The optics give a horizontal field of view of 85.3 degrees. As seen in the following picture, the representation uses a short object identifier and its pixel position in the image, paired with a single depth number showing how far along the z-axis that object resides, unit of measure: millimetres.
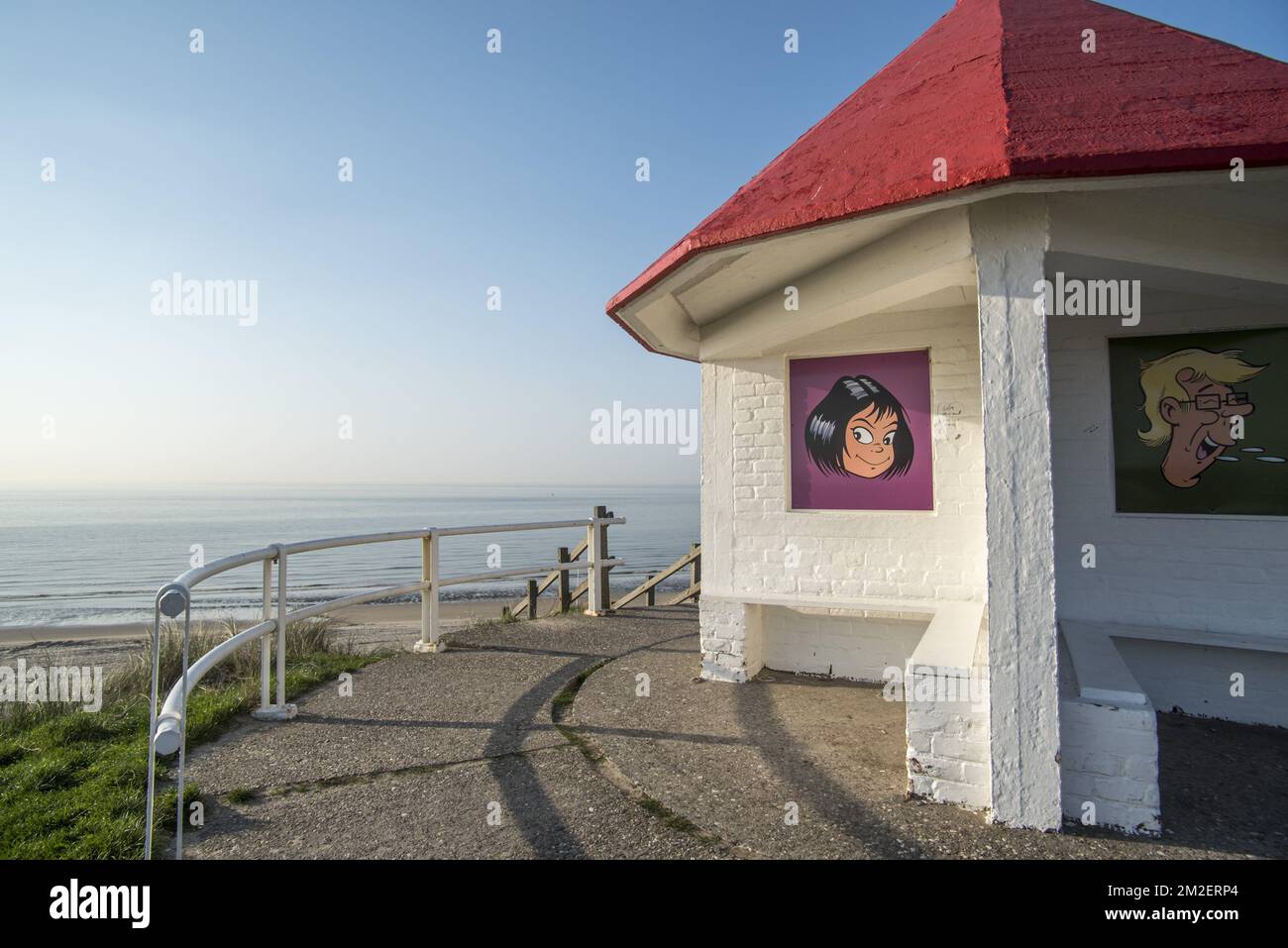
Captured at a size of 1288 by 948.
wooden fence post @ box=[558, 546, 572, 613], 10758
